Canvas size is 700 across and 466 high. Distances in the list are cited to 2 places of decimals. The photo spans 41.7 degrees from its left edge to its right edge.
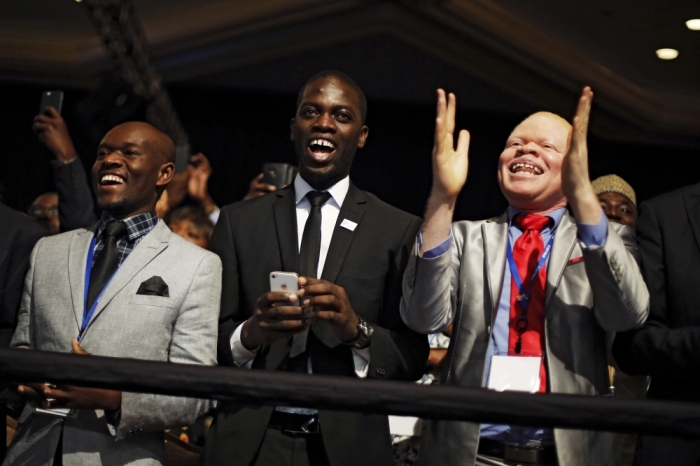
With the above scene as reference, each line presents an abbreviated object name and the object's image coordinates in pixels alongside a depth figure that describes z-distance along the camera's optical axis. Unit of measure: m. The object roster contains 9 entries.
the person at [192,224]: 3.73
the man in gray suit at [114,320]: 2.05
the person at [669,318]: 1.88
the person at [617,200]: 3.53
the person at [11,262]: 2.32
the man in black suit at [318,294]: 2.01
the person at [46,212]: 4.30
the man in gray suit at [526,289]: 1.90
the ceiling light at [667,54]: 6.62
